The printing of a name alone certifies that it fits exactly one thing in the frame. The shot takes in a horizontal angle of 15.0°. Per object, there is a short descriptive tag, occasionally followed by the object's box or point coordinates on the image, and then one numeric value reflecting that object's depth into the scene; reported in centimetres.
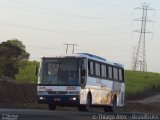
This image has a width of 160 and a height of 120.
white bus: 3478
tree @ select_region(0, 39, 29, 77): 6047
